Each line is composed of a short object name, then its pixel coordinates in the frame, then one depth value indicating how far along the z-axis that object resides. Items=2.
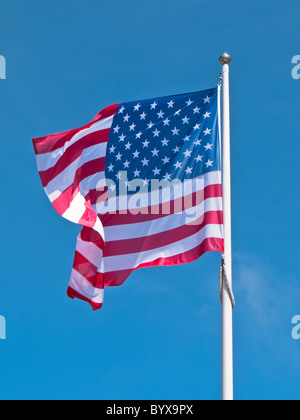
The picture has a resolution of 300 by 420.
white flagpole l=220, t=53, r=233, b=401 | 17.89
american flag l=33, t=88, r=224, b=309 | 20.41
